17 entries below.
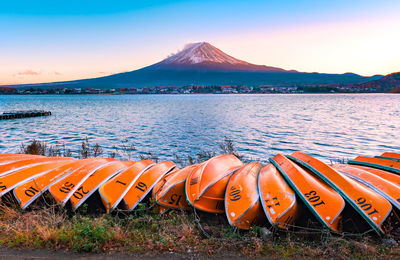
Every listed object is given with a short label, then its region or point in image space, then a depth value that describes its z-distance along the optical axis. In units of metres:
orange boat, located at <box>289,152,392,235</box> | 4.15
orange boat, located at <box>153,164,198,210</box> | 5.11
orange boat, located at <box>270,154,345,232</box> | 4.28
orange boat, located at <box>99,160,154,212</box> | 5.20
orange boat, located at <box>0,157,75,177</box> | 6.36
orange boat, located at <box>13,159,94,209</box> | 5.31
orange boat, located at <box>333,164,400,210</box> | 4.67
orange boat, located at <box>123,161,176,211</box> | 5.29
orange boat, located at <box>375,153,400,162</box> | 6.92
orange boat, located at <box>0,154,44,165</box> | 7.11
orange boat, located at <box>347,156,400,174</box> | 6.47
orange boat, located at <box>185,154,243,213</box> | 4.94
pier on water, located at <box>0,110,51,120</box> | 38.27
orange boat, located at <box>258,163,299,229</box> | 4.31
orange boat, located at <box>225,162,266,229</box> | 4.37
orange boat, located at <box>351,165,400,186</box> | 5.56
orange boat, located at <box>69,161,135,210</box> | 5.26
